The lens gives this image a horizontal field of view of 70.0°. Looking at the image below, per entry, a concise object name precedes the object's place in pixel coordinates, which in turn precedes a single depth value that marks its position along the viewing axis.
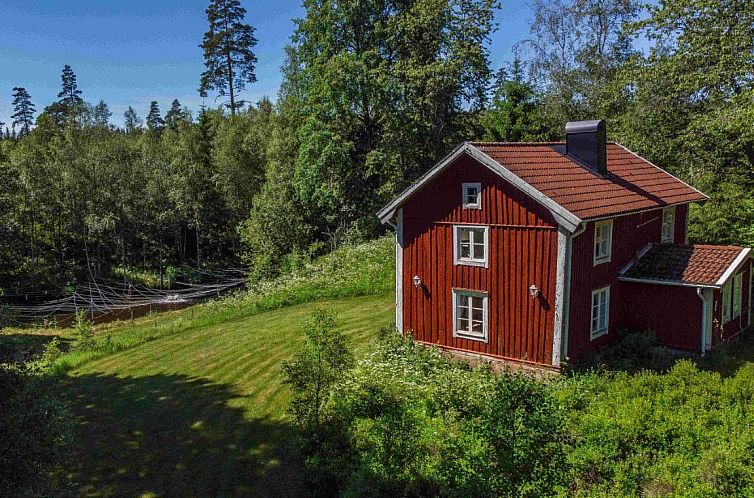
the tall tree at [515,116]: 35.47
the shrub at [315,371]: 11.70
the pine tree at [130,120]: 77.44
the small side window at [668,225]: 19.48
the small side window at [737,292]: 17.44
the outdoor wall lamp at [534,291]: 14.73
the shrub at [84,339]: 22.44
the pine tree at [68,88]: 68.88
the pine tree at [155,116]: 82.69
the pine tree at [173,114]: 75.81
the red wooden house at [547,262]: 14.66
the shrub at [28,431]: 7.96
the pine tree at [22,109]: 88.49
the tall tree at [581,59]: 33.72
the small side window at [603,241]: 15.62
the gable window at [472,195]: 15.63
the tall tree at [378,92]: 31.83
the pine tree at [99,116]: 49.63
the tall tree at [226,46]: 57.97
